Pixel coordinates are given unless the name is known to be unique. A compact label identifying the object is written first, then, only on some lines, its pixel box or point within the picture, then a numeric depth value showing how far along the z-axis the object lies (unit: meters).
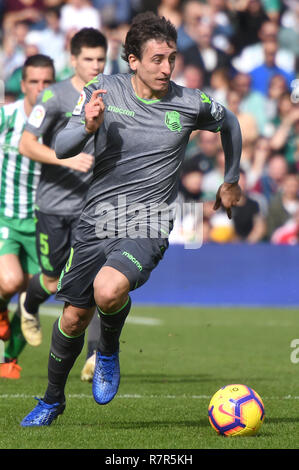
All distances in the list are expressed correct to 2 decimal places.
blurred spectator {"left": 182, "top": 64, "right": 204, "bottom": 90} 16.22
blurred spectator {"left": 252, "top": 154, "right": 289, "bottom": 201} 15.64
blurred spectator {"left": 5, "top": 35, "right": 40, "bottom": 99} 15.34
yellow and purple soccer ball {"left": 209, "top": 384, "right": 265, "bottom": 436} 5.20
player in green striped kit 8.23
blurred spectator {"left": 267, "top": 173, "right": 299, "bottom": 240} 14.96
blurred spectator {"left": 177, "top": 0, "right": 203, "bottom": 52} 16.89
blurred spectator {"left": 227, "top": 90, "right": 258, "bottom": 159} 15.87
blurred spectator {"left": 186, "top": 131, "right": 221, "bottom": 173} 15.14
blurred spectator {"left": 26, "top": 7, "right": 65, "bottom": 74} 16.19
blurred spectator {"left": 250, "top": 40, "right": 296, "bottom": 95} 17.00
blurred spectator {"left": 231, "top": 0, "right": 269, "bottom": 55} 17.47
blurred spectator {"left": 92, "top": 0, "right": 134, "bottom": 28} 17.14
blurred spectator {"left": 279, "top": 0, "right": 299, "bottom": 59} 17.88
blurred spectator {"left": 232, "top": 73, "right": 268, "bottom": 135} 16.59
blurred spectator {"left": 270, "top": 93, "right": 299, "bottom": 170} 16.44
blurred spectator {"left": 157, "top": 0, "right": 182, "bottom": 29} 16.89
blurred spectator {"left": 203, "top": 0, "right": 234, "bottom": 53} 17.42
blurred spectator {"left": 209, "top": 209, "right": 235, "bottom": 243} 15.12
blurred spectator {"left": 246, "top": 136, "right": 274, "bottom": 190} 15.70
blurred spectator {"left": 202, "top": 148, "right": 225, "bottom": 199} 14.98
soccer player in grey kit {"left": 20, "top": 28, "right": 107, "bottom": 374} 7.58
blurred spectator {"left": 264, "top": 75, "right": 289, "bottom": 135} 16.75
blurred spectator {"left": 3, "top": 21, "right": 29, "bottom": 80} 16.05
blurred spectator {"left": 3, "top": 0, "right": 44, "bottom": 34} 16.61
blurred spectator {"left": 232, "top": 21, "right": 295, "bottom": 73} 17.17
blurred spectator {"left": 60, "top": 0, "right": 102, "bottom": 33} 16.62
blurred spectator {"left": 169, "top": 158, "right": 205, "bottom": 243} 14.54
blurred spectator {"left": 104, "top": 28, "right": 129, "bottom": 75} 16.12
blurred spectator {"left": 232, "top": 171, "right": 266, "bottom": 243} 14.98
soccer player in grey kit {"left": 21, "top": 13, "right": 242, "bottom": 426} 5.45
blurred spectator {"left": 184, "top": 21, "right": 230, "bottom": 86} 16.73
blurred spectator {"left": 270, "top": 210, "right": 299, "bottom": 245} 15.09
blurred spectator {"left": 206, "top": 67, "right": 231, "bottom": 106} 16.45
